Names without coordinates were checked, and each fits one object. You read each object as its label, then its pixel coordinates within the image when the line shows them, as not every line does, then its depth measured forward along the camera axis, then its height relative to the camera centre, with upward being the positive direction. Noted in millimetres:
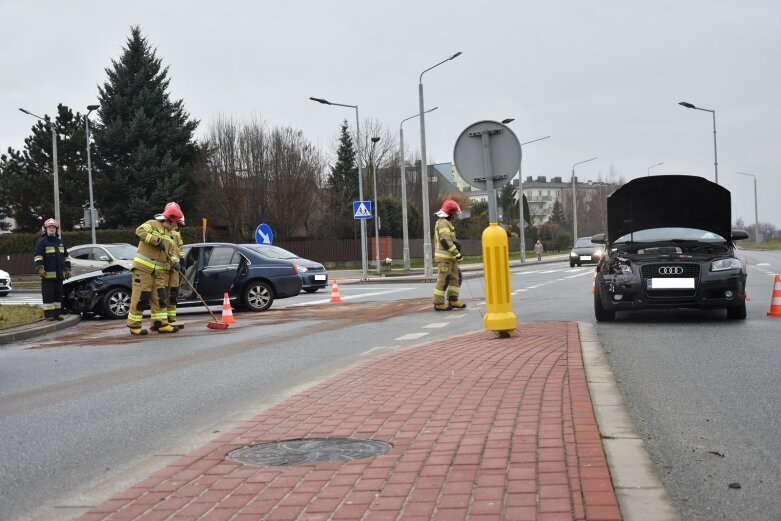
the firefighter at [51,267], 16312 -52
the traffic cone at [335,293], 20962 -921
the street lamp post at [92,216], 39312 +1986
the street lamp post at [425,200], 34125 +1904
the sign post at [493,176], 10227 +817
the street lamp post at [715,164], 52000 +4147
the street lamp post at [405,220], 37694 +1227
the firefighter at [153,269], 13531 -130
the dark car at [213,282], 17609 -456
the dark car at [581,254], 43375 -509
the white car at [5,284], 30578 -602
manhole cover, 4875 -1081
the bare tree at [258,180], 54906 +4513
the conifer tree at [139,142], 55906 +7255
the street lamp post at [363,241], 36219 +410
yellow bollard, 10172 -402
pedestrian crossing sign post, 35219 +1591
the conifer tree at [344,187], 58934 +4499
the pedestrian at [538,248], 61691 -262
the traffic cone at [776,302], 13125 -964
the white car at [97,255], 24919 +188
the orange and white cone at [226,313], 14938 -917
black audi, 12227 -155
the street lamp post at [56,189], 40719 +3354
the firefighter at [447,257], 15711 -143
